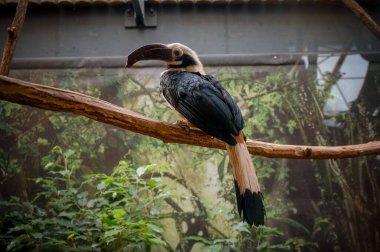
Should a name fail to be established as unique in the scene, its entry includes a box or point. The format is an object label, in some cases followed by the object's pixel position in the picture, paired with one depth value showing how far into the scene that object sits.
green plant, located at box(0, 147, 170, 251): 2.72
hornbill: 2.09
